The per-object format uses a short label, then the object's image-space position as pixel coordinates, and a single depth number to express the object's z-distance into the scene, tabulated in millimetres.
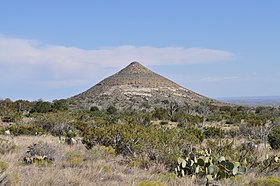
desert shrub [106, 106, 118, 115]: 37916
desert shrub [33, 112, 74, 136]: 18916
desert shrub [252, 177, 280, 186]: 7036
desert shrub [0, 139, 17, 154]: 10506
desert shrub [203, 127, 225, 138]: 18705
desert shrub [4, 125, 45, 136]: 17209
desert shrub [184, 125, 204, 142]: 15666
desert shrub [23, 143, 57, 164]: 8883
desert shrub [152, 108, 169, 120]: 32894
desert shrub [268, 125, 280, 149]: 15344
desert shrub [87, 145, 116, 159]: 10209
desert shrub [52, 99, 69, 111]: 38856
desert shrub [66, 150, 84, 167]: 8803
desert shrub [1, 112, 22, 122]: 25594
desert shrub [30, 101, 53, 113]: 35606
